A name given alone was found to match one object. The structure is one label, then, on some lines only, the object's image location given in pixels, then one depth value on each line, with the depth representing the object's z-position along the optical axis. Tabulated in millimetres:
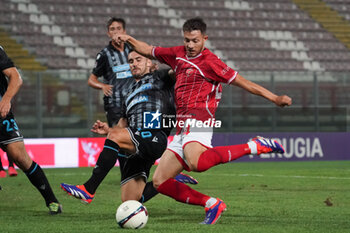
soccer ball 10359
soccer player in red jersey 10742
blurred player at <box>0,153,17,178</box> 22703
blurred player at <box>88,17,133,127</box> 16281
